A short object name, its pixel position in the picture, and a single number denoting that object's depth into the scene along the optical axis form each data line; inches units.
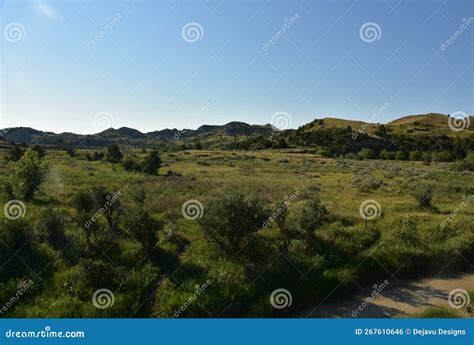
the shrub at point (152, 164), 1537.8
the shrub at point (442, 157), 2846.0
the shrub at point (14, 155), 1813.1
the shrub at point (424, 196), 917.8
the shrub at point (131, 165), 1627.2
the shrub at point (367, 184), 1194.6
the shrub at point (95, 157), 2300.7
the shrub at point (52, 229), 574.6
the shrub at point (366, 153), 3219.7
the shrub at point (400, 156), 3120.1
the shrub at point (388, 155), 3221.0
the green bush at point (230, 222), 584.1
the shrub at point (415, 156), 3071.4
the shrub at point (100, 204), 638.5
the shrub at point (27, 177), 844.4
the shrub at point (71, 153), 2546.3
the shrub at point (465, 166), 2011.3
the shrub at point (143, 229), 572.1
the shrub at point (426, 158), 2515.5
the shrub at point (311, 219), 642.2
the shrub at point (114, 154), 2049.7
